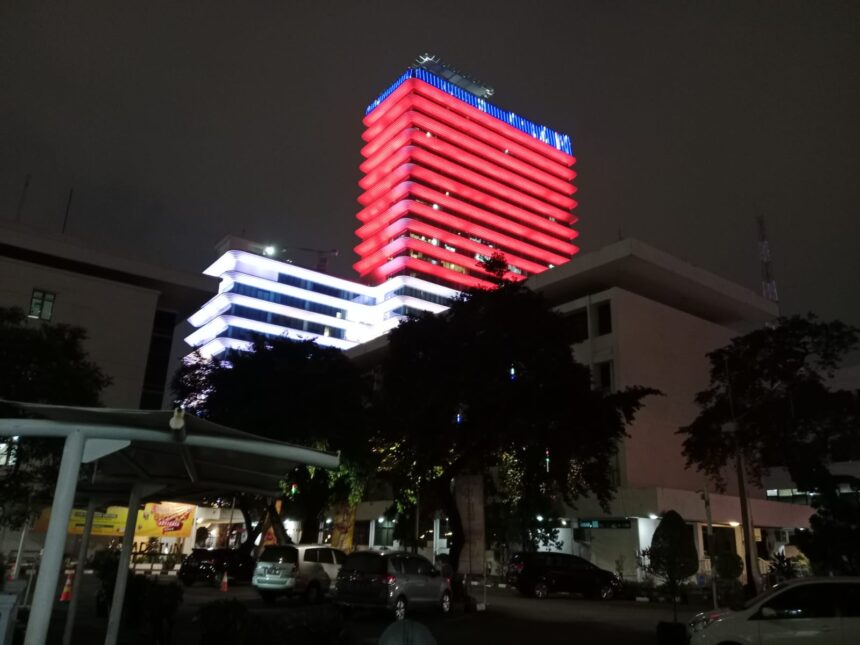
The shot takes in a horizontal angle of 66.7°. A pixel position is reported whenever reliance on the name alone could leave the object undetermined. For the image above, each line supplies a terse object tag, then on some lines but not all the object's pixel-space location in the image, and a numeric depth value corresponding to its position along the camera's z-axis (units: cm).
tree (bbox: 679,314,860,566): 3130
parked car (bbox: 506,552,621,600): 2739
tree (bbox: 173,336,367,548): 2845
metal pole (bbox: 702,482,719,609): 1909
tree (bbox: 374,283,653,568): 2347
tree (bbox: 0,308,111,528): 1516
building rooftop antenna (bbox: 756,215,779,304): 11825
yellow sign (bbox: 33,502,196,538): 3491
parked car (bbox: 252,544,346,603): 2036
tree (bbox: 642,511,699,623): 1573
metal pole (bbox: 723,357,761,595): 2661
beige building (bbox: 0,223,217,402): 4769
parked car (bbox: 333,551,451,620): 1662
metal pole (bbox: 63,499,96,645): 1028
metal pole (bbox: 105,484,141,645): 920
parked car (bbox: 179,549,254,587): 2809
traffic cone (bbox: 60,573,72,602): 1615
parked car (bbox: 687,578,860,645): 901
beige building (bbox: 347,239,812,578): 3659
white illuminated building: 10519
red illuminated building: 12319
